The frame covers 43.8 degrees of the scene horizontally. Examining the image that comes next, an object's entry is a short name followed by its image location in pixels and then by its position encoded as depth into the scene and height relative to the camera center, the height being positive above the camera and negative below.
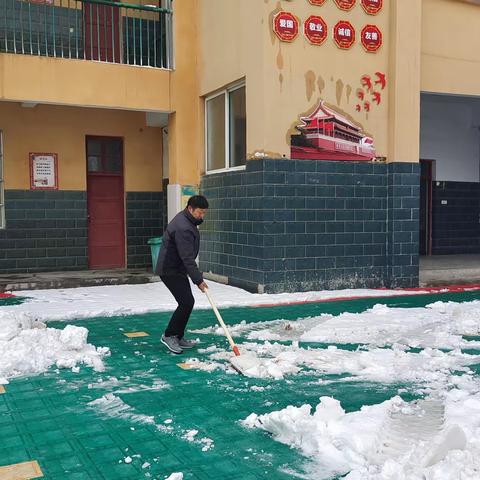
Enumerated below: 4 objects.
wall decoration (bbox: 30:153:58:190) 11.72 +0.68
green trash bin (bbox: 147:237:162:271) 11.35 -0.79
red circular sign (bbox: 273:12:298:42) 9.34 +2.80
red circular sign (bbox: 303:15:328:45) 9.58 +2.81
